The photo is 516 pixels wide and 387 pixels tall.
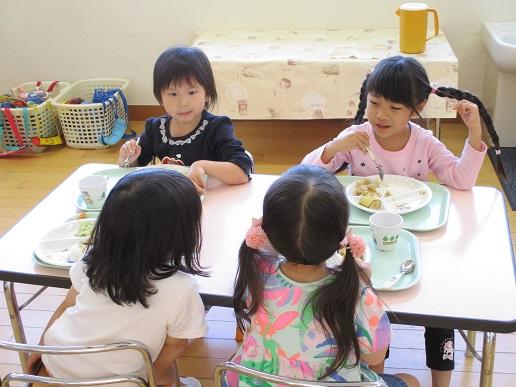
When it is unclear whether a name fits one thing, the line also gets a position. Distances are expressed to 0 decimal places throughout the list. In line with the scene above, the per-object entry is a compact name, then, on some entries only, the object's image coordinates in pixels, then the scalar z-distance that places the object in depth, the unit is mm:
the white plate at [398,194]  1627
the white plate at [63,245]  1477
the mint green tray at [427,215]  1541
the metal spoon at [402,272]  1310
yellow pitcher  3111
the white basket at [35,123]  3643
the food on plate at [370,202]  1623
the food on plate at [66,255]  1475
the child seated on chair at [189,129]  1862
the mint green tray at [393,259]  1322
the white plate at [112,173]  1715
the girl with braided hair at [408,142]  1718
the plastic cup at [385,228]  1411
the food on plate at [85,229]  1583
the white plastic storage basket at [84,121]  3629
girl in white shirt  1285
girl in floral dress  1188
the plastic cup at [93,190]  1677
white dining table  1243
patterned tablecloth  3117
